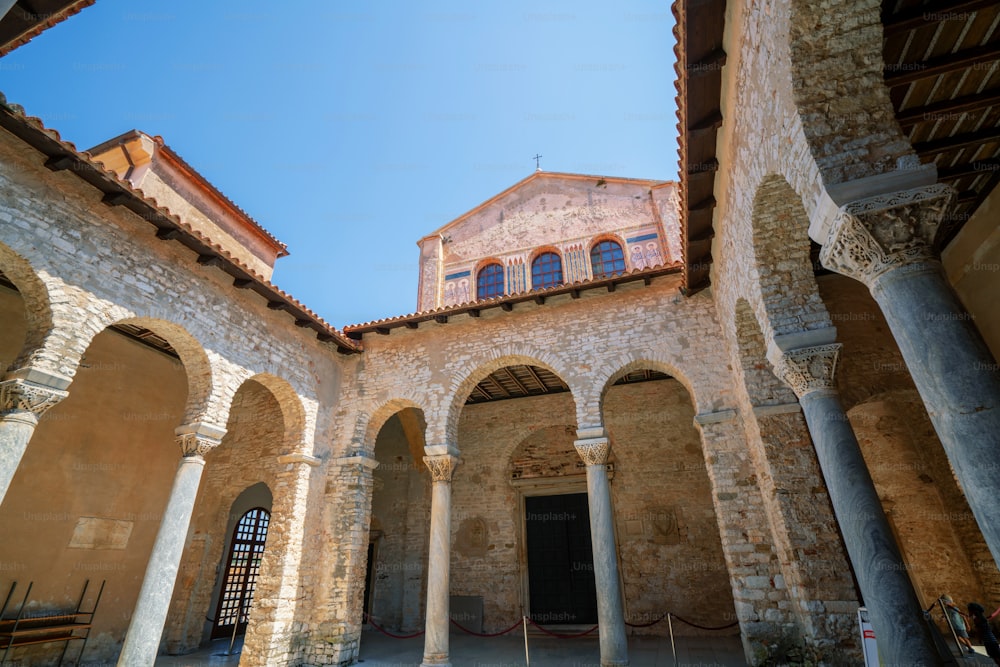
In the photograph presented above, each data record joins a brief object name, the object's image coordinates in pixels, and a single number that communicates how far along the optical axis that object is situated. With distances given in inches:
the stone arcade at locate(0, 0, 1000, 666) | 153.9
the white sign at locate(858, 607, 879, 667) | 177.9
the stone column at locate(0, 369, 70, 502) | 214.4
